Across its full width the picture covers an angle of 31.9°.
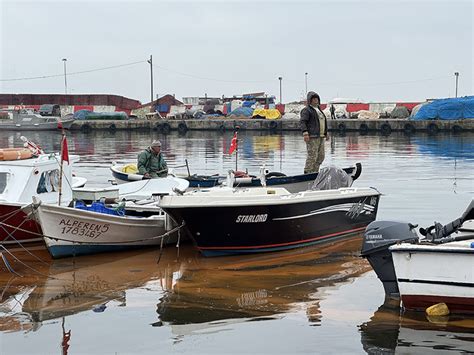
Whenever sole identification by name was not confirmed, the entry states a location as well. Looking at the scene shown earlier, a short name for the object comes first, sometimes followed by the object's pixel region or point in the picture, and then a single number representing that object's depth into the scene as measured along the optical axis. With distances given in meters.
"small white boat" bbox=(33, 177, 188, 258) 11.94
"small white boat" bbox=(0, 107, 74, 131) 63.03
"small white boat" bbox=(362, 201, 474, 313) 8.64
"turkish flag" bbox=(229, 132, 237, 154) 16.50
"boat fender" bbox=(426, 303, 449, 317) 8.85
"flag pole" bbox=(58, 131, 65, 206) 11.98
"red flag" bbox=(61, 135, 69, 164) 12.39
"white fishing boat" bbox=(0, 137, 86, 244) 12.56
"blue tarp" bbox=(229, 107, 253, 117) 71.33
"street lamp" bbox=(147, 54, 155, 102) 83.31
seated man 15.80
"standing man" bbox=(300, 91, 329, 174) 15.04
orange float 13.31
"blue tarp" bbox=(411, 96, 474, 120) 58.94
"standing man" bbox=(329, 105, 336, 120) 66.86
